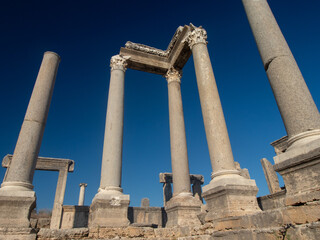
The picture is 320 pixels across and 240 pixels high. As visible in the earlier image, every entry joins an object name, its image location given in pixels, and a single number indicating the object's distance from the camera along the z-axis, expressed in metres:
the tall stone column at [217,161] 7.67
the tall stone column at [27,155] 8.23
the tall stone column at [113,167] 9.96
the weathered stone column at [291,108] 5.24
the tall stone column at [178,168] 11.25
